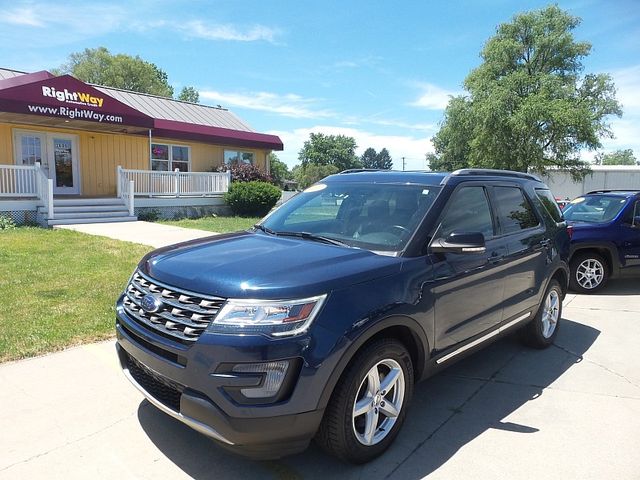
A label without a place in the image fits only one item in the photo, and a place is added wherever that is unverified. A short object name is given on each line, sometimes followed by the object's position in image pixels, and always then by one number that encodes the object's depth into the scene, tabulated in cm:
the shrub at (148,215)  1670
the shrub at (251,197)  1903
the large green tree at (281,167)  8428
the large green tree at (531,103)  2950
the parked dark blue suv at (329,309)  257
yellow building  1395
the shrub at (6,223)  1295
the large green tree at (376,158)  15925
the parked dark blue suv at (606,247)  774
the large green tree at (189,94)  7349
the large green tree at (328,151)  11400
